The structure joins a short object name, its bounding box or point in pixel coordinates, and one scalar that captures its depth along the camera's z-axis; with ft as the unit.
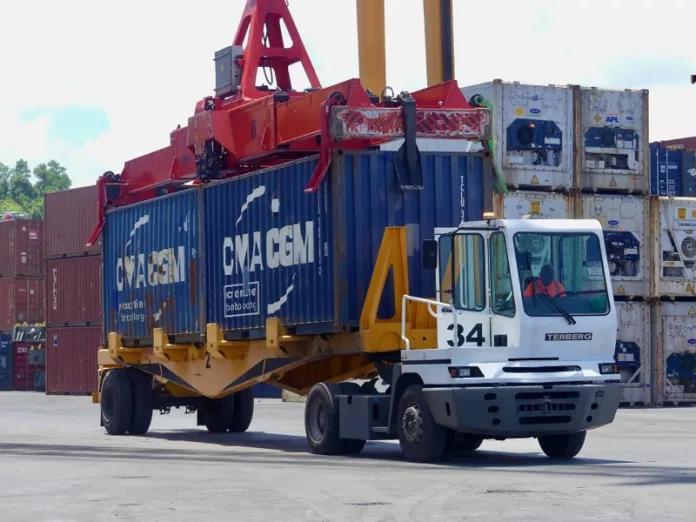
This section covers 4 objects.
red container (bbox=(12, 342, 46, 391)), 165.27
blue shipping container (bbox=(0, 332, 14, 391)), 166.61
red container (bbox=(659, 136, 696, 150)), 131.99
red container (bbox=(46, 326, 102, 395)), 140.05
